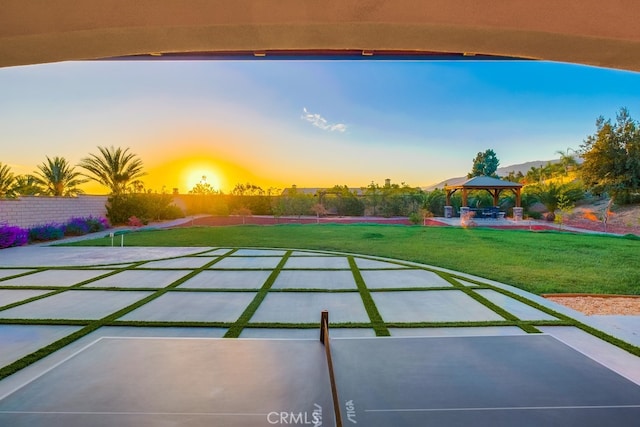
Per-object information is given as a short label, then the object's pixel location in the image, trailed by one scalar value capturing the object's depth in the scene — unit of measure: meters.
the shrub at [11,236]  9.06
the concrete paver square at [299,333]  3.09
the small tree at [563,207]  15.81
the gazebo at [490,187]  16.47
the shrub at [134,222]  14.73
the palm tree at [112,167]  16.97
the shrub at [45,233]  10.45
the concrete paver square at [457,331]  3.10
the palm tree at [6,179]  12.39
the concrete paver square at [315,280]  4.91
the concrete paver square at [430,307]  3.54
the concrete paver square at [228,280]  4.91
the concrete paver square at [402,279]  4.92
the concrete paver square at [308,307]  3.58
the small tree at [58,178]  16.11
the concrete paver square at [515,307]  3.59
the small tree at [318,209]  18.27
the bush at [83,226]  12.05
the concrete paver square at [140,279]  4.92
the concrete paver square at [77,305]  3.62
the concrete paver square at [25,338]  2.71
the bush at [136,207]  15.09
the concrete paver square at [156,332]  3.08
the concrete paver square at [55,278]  5.00
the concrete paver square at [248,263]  6.30
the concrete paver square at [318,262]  6.32
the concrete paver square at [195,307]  3.56
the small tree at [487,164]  29.84
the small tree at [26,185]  13.47
